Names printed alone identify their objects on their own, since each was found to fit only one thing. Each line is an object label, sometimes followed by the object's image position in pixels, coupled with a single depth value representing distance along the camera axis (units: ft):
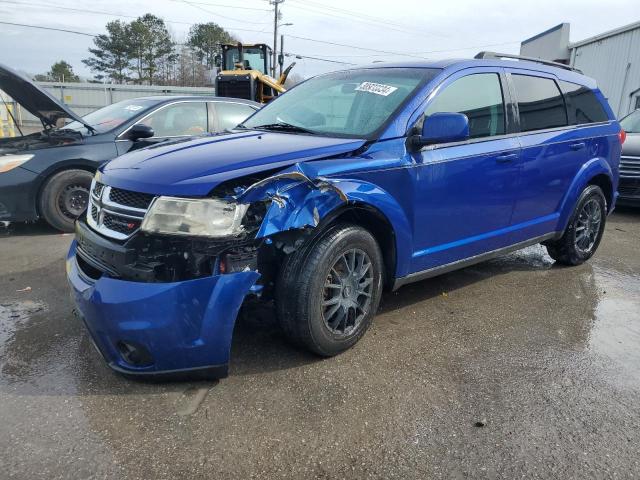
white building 54.60
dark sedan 18.22
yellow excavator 51.65
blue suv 8.29
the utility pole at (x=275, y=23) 155.68
